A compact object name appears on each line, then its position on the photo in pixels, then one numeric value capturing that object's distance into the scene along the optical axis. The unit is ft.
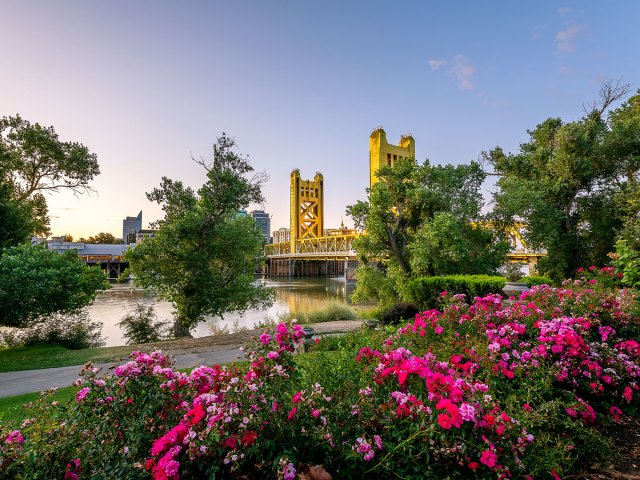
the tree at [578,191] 47.01
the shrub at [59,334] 31.42
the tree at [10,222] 36.27
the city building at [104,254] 142.20
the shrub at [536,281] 35.94
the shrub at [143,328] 35.58
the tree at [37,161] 44.24
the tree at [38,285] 27.61
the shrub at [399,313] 29.30
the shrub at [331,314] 41.52
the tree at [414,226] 43.47
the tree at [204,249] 34.89
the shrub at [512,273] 52.95
